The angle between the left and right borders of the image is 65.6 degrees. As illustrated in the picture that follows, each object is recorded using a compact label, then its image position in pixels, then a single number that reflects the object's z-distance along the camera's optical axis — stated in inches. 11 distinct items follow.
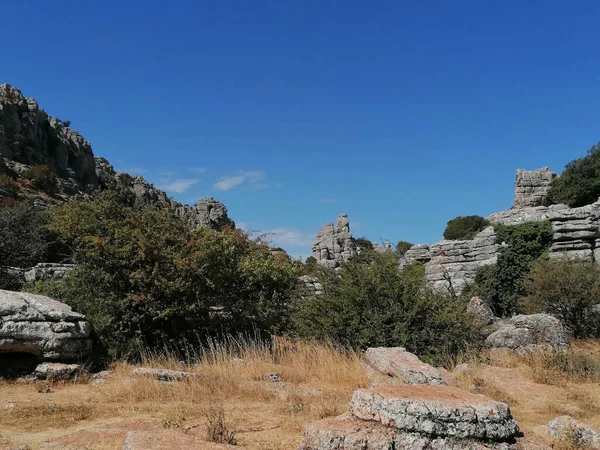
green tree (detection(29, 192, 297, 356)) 382.9
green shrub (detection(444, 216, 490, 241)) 1861.5
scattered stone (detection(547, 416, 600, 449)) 163.3
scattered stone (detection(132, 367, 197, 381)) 285.6
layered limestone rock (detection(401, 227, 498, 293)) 757.3
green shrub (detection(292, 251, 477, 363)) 355.9
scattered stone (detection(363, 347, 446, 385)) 242.2
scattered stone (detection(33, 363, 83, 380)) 299.4
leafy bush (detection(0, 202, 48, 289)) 505.4
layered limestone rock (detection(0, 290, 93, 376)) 302.4
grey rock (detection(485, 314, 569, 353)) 390.9
